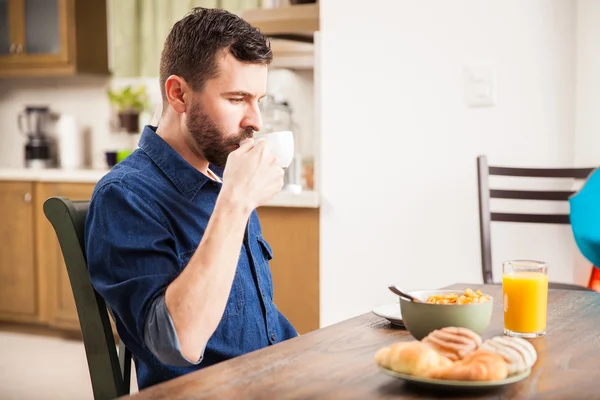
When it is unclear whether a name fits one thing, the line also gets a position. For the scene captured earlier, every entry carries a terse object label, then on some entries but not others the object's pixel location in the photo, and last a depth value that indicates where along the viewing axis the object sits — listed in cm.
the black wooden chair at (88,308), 125
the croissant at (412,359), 90
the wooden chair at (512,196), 260
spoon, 114
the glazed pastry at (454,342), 94
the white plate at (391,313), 127
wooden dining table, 90
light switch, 280
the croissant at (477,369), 88
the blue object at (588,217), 220
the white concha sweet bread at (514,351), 91
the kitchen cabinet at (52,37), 452
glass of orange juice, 121
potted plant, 448
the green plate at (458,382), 88
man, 121
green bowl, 109
